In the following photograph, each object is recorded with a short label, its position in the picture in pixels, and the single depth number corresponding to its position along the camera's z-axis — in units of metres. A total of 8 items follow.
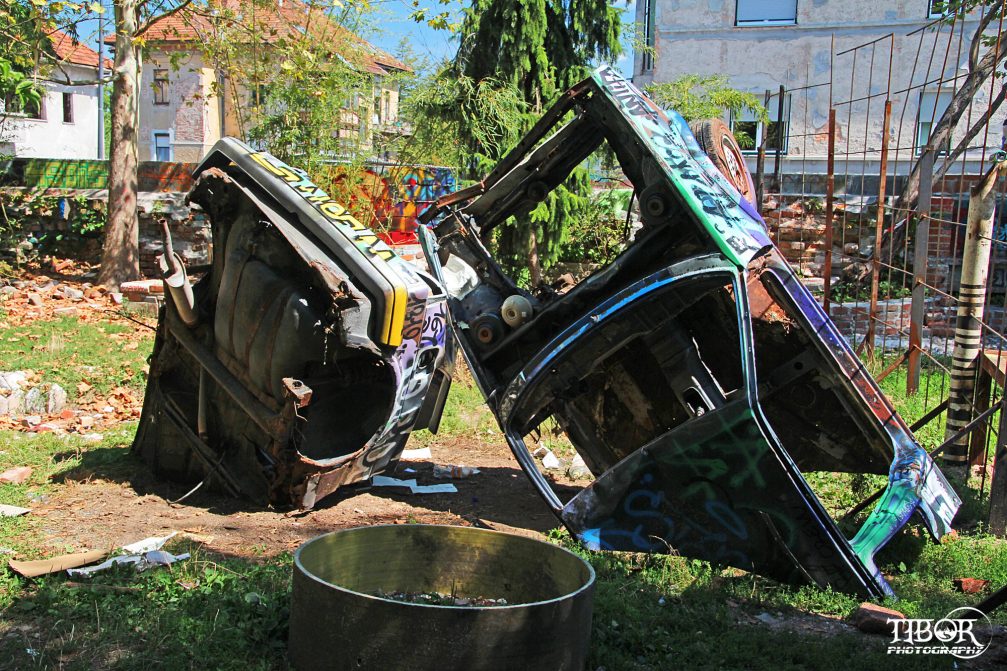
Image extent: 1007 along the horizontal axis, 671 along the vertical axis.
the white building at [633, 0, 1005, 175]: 20.92
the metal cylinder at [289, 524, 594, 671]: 3.12
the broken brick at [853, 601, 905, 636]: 4.11
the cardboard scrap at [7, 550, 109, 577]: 4.39
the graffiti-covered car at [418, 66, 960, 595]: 4.54
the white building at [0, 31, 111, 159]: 33.34
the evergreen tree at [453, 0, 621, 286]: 11.75
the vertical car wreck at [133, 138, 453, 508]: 5.47
